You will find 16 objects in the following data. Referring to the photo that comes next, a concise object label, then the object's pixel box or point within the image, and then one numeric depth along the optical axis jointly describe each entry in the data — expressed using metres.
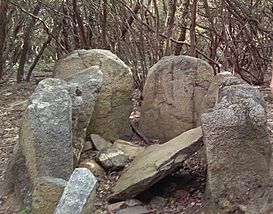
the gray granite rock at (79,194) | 2.50
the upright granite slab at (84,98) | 3.47
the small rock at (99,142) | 3.78
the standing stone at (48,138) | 2.97
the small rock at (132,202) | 3.03
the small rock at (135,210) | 2.95
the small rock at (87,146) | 3.74
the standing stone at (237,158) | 2.67
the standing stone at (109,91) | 4.00
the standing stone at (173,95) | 3.96
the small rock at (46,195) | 2.80
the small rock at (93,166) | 3.49
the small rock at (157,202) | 3.04
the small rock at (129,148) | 3.73
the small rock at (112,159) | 3.54
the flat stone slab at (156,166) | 2.98
